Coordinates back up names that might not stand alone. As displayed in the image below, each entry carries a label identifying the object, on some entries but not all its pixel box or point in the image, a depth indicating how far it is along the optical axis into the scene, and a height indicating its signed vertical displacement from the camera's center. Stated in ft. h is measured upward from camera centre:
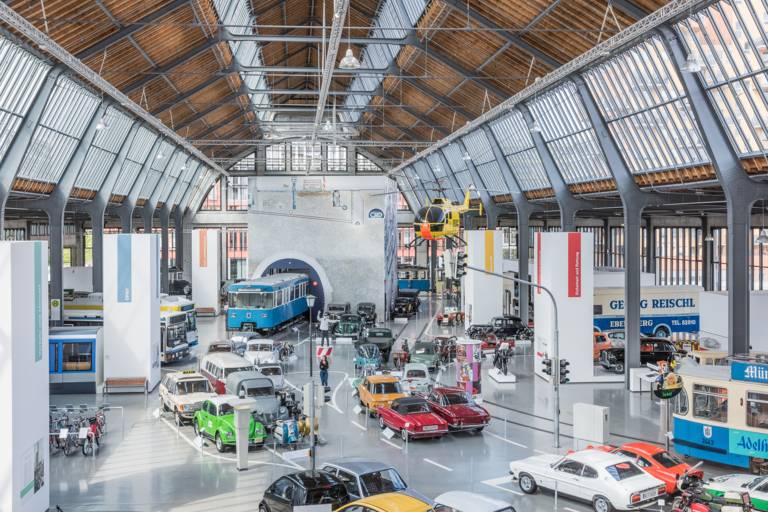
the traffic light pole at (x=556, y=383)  65.28 -10.82
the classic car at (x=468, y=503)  39.47 -12.55
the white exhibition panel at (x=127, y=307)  86.28 -5.21
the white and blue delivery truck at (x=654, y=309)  119.14 -8.02
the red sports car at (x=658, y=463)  51.03 -13.63
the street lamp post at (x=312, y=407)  53.39 -10.33
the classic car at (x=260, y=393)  69.82 -12.56
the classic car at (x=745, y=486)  46.65 -14.17
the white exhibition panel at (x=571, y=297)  93.04 -4.75
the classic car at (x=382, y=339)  107.04 -11.17
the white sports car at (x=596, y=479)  48.09 -14.14
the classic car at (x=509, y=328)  128.36 -11.66
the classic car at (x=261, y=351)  99.40 -12.01
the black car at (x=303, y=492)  45.50 -13.67
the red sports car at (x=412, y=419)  66.39 -13.83
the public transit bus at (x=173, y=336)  104.88 -10.46
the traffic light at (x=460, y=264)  68.08 -0.57
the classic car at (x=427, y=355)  100.48 -12.58
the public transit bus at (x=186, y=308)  107.45 -6.77
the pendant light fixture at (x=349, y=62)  67.55 +16.80
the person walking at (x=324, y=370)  87.45 -12.42
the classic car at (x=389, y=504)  40.16 -12.70
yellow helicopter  120.67 +5.81
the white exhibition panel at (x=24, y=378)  43.42 -6.82
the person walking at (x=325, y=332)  107.65 -10.74
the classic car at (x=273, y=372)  84.80 -12.40
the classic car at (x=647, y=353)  102.32 -12.58
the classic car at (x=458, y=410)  68.28 -13.45
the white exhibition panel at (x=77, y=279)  152.35 -3.72
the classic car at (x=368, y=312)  148.46 -10.24
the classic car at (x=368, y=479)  47.03 -13.39
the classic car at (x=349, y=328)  127.85 -11.43
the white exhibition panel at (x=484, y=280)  133.49 -3.86
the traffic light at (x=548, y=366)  70.13 -9.82
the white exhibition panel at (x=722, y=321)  85.66 -7.53
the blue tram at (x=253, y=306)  129.59 -7.80
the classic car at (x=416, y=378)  83.45 -13.15
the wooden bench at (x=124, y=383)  86.17 -13.50
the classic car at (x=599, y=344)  109.05 -12.10
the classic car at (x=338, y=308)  150.61 -9.58
